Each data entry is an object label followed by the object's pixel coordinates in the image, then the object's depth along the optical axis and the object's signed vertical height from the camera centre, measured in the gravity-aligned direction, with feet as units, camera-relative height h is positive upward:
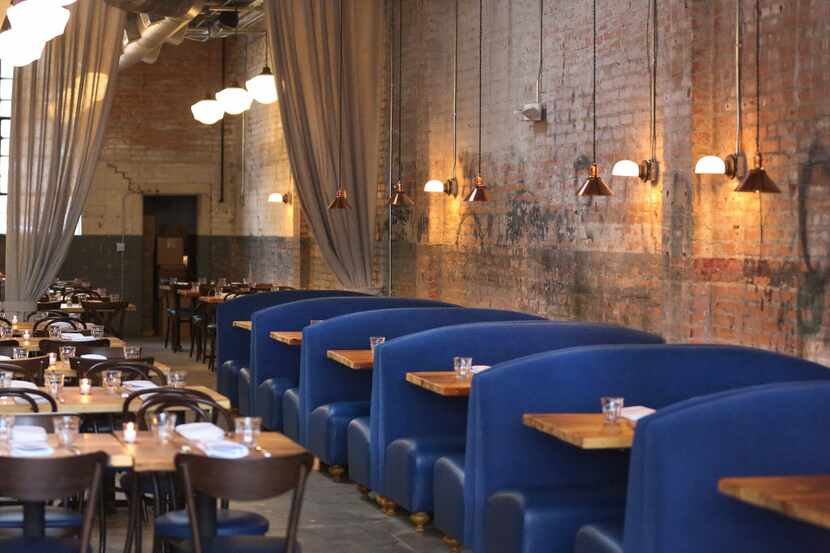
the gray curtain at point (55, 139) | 38.29 +3.13
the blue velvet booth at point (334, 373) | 26.48 -2.68
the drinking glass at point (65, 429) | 15.53 -2.27
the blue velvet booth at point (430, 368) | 22.52 -2.16
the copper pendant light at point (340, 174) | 39.78 +2.27
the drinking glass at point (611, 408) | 16.67 -2.07
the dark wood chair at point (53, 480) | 13.92 -2.57
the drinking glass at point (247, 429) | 15.85 -2.28
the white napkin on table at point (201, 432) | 16.15 -2.39
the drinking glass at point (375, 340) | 25.00 -1.83
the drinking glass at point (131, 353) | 23.73 -2.00
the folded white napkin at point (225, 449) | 14.96 -2.41
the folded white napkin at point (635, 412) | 16.82 -2.18
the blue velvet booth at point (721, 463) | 13.67 -2.31
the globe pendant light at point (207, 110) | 47.58 +5.02
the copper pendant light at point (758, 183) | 24.07 +1.26
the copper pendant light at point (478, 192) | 36.50 +1.58
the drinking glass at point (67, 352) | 25.03 -2.12
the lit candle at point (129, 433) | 16.13 -2.39
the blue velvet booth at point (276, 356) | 30.73 -2.74
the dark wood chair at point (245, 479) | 13.91 -2.54
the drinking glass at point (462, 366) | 21.11 -1.95
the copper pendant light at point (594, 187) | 29.14 +1.41
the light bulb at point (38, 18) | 22.76 +4.04
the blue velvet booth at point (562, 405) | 17.78 -2.25
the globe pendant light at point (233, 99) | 44.37 +5.08
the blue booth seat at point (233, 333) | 36.06 -2.49
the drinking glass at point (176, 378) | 19.99 -2.09
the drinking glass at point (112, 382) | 20.58 -2.21
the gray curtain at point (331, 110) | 39.96 +4.29
